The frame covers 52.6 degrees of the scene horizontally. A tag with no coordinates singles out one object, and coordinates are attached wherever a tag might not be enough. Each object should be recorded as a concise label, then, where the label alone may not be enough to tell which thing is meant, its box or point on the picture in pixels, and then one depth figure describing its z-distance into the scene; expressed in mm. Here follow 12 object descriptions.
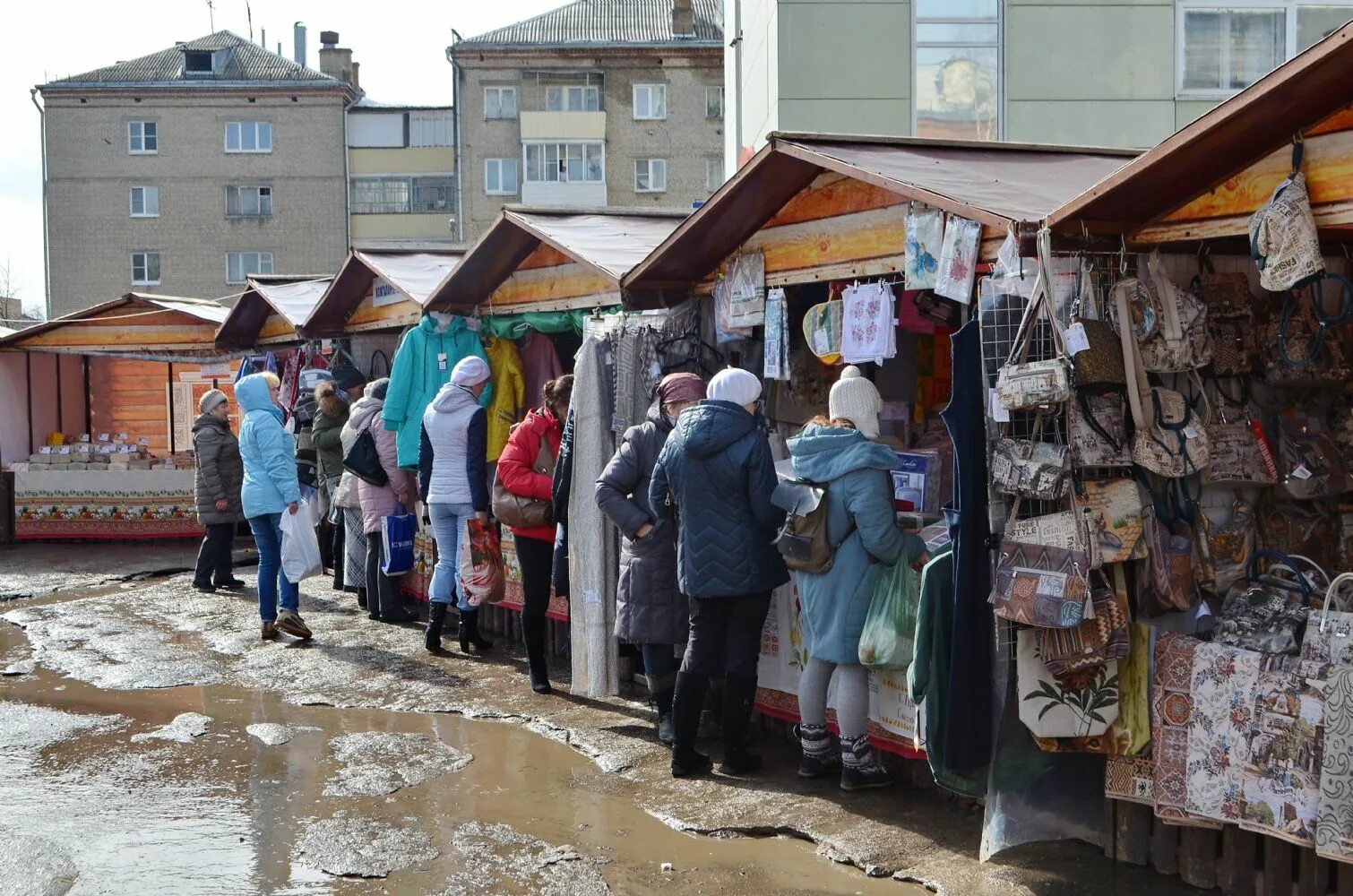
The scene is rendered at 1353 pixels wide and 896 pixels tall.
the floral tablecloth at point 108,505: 16016
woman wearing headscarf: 6664
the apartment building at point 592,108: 43594
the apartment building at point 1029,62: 12000
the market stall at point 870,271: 5465
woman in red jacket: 7906
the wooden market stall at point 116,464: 16031
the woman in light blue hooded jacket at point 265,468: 9375
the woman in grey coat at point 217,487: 11328
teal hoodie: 9930
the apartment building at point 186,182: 46812
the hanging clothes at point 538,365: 9898
